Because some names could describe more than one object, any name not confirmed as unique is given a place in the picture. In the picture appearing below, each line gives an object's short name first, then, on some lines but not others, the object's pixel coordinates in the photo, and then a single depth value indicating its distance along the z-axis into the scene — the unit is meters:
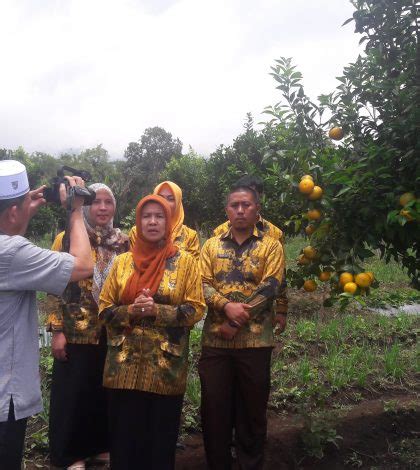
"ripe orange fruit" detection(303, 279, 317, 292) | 3.17
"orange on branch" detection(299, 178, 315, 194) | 2.57
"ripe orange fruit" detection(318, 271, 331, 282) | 2.82
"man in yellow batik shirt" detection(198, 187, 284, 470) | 3.07
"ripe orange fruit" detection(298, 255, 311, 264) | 2.91
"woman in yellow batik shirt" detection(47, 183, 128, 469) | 3.19
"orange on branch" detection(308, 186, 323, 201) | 2.60
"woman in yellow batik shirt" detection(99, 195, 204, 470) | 2.71
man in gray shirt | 2.13
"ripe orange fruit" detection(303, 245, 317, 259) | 2.82
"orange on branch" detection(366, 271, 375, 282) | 2.45
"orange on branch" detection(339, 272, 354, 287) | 2.46
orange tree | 2.47
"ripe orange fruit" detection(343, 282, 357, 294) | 2.38
